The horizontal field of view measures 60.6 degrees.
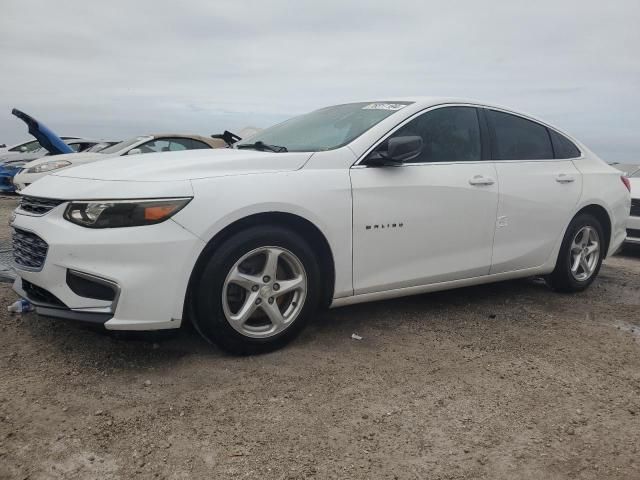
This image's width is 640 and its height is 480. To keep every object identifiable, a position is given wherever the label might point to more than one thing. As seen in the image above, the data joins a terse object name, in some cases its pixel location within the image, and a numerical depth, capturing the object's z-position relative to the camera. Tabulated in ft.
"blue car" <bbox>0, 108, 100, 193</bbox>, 33.14
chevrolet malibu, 9.00
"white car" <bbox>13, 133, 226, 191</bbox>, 29.55
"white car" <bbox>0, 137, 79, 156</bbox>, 44.19
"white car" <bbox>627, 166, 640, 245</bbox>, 23.22
